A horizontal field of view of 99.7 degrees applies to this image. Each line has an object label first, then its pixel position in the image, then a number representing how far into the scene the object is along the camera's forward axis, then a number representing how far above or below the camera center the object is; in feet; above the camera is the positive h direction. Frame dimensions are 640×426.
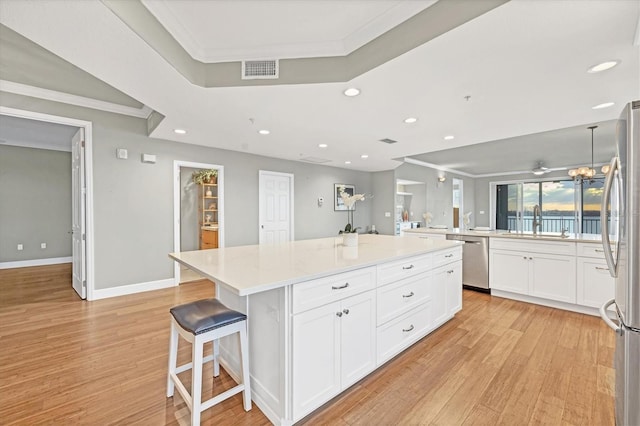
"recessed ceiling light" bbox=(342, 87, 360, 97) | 8.14 +3.73
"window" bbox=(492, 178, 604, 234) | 26.58 +0.88
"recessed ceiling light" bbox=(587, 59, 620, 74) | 6.66 +3.70
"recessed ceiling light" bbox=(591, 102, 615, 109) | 9.20 +3.72
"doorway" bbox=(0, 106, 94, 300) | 11.96 +0.40
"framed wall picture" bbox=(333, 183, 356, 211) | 22.68 +1.32
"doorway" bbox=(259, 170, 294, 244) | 18.02 +0.41
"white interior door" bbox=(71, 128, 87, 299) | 12.06 -0.13
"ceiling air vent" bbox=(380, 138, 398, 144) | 14.12 +3.85
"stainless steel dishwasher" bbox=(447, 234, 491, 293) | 13.01 -2.48
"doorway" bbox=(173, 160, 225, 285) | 21.35 -0.08
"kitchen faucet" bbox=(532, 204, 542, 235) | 12.46 -0.18
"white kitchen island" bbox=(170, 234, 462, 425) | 4.86 -2.15
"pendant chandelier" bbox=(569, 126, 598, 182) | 16.75 +2.47
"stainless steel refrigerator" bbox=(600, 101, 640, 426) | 3.68 -0.72
